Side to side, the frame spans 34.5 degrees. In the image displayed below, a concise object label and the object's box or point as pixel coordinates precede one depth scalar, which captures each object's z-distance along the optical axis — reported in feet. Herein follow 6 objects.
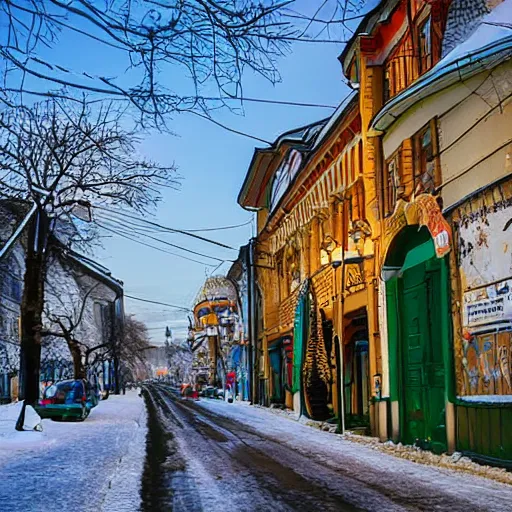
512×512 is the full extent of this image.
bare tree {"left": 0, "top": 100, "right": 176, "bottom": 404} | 73.10
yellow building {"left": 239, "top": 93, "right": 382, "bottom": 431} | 73.51
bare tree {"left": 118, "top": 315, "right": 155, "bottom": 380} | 246.88
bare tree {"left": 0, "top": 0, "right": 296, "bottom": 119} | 20.67
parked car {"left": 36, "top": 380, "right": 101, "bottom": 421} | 95.40
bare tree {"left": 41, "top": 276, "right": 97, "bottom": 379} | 143.99
